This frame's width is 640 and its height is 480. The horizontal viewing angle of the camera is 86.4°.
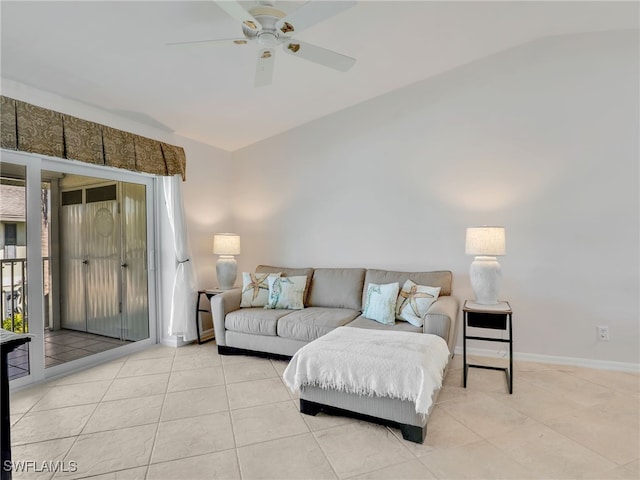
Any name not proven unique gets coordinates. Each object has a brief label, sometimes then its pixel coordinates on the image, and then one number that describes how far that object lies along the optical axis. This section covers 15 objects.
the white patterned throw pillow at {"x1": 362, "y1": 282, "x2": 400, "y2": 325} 3.00
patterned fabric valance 2.44
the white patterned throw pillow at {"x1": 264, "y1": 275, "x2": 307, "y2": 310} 3.50
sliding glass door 2.78
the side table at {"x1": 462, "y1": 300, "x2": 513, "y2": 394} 2.62
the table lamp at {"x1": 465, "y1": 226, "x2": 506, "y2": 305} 2.80
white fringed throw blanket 1.89
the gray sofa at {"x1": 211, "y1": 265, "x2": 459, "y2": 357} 3.00
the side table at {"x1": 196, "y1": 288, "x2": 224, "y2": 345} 3.72
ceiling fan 1.70
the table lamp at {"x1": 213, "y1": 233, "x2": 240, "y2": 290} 3.89
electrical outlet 2.95
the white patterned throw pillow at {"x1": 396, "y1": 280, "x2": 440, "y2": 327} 2.91
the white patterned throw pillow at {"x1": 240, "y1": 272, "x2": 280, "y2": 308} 3.59
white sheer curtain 3.67
